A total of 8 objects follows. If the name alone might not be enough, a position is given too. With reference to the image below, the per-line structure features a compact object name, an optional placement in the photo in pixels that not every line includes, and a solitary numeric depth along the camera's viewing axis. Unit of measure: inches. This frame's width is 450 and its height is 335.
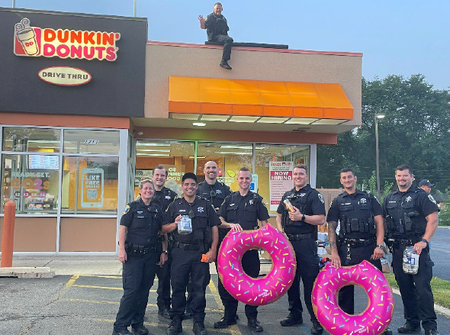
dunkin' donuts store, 355.6
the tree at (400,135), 1780.3
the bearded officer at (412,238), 181.0
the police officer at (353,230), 184.5
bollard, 290.0
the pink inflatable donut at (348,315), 162.9
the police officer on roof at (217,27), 373.7
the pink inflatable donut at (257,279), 176.4
